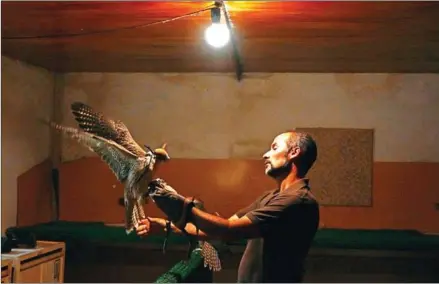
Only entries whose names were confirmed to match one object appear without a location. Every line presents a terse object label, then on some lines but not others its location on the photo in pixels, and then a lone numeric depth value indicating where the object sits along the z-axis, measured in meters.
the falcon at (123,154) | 2.23
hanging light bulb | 3.06
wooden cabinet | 3.47
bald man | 1.96
